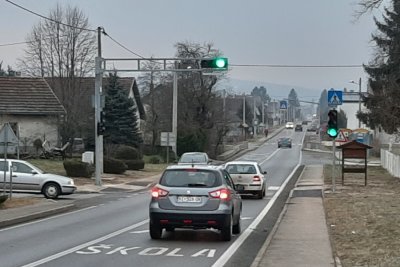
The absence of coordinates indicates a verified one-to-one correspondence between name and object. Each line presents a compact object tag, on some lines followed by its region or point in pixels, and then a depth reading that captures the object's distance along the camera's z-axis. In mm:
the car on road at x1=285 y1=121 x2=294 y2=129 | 180862
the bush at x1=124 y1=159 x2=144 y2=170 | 49856
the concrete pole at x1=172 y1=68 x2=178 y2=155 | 56250
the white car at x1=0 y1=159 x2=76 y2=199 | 29250
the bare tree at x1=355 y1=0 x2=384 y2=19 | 31348
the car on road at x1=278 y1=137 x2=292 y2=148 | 102125
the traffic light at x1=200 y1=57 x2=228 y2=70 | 32188
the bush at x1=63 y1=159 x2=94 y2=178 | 39500
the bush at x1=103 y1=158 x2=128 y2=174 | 45281
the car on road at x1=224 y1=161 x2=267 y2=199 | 29047
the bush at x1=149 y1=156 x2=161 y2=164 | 61062
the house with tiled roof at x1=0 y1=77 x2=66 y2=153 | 55250
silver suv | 15180
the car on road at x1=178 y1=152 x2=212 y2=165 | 43812
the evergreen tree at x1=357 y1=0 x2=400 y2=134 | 40759
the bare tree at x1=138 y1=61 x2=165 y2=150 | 74044
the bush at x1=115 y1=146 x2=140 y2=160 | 51812
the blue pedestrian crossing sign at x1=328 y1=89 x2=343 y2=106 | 28578
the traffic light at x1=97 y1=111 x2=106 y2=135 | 35781
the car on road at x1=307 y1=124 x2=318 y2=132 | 174250
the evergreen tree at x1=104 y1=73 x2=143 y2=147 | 63438
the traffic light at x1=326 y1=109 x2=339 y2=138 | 27562
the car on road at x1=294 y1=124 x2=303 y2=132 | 168750
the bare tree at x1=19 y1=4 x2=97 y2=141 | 61750
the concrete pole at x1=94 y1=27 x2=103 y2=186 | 35875
